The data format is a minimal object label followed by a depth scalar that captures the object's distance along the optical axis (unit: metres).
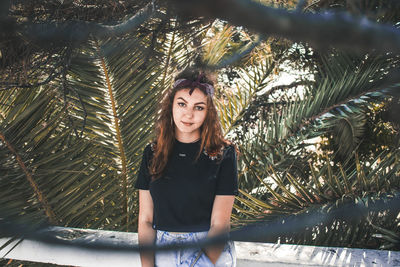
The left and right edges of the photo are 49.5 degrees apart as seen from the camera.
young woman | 1.30
